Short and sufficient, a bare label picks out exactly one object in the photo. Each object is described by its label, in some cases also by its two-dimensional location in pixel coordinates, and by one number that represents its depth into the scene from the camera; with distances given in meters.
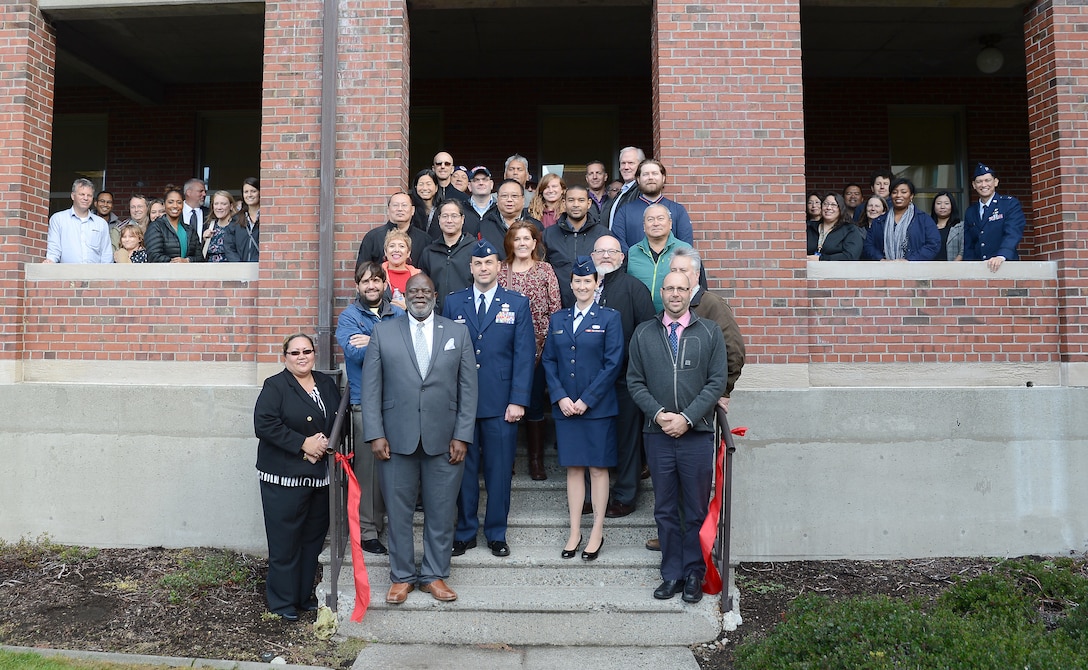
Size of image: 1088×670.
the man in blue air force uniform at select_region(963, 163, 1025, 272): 6.49
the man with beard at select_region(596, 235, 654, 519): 5.41
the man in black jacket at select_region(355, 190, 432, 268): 5.93
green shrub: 3.89
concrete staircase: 4.88
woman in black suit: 5.14
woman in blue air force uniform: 5.20
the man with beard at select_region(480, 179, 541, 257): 6.14
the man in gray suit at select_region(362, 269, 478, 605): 4.96
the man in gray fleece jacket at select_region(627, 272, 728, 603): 4.88
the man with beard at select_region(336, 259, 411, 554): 5.43
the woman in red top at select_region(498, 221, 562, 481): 5.62
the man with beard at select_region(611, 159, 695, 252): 5.82
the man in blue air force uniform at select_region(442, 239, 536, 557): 5.30
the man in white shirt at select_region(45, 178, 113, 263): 7.02
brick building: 6.17
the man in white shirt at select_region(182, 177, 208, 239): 7.46
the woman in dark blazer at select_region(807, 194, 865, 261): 6.97
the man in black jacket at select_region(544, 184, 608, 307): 5.88
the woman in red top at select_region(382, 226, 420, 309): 5.65
